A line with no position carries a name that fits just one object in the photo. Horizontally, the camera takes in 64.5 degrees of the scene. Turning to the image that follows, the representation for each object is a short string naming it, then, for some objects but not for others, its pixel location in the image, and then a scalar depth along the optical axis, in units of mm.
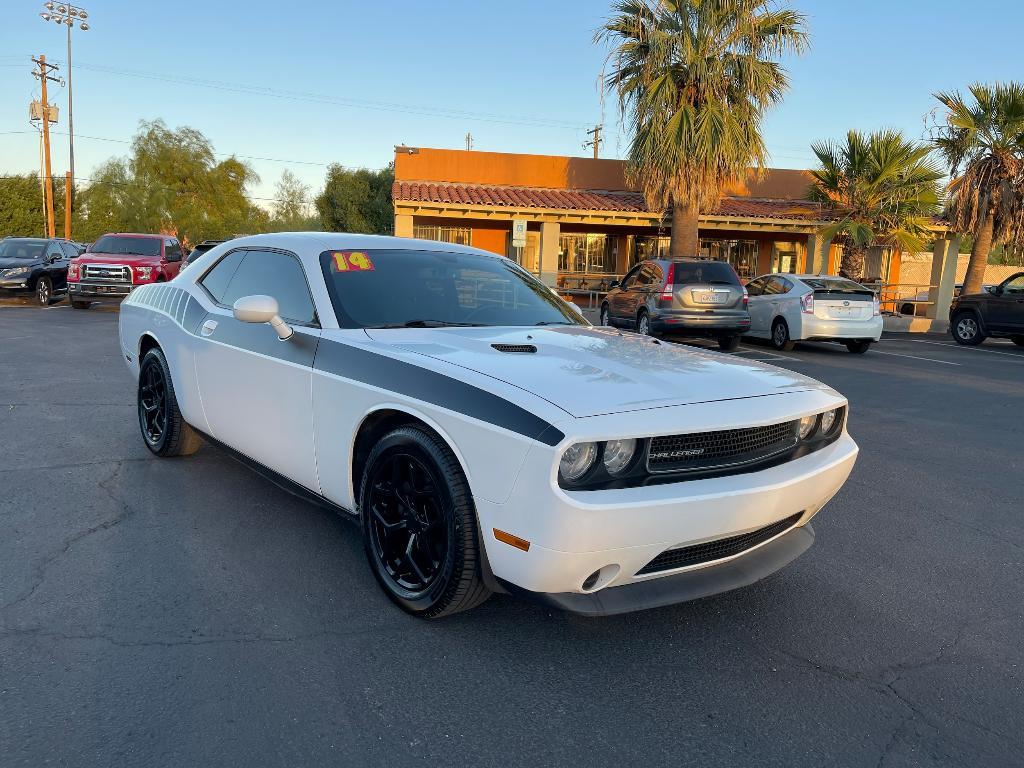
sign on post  18297
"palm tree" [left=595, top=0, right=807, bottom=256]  18172
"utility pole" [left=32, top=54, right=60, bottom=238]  35594
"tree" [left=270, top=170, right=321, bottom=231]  75875
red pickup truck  17422
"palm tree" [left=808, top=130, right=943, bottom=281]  19422
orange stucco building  21969
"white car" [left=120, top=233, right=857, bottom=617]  2623
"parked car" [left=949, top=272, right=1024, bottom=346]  16000
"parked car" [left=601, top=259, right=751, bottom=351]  13055
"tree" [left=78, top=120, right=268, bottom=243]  54906
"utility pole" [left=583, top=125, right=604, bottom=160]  52094
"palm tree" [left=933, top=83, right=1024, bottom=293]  19359
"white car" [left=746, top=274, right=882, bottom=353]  13828
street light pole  42750
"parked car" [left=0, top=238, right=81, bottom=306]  19359
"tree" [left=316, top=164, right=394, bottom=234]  46875
